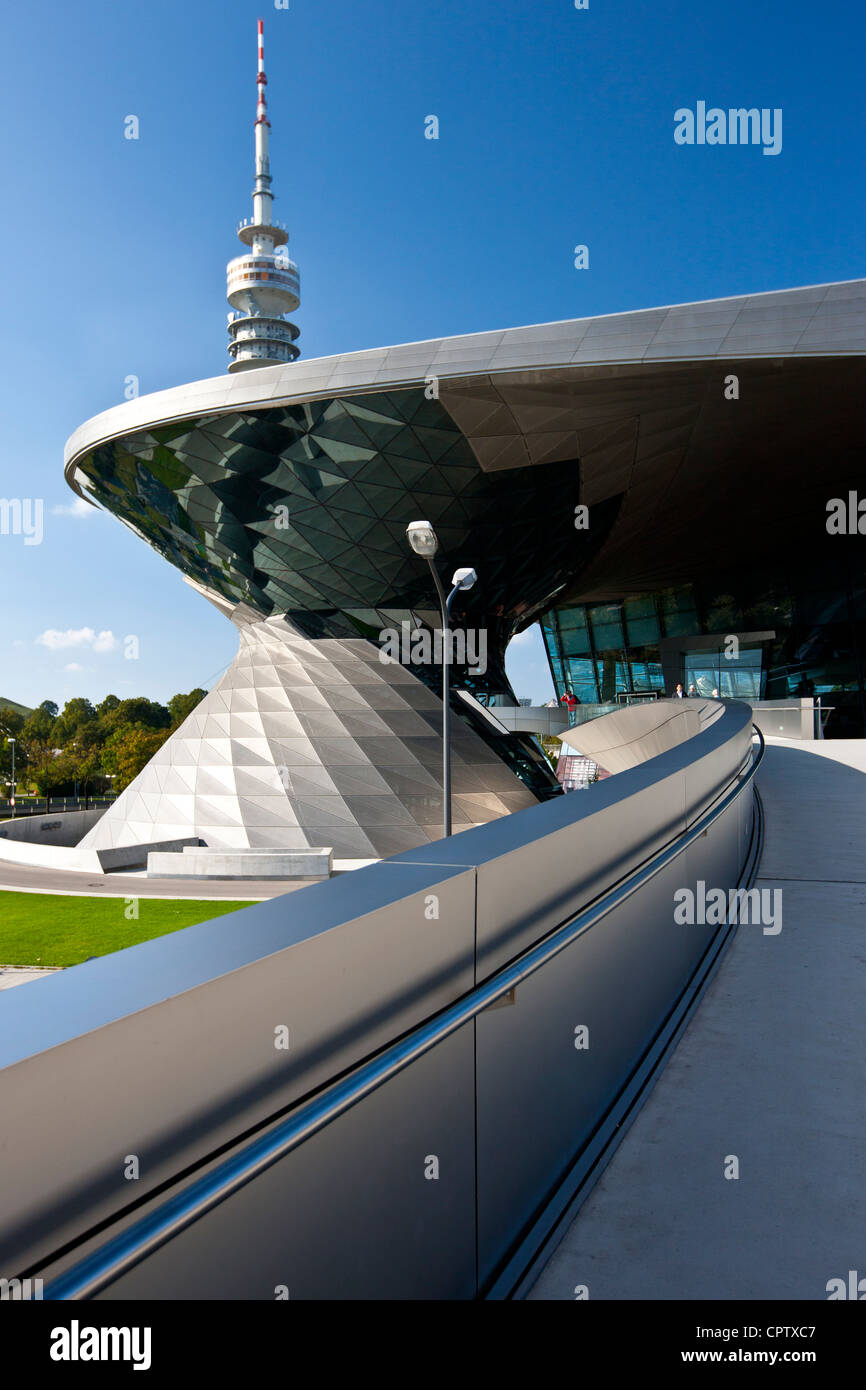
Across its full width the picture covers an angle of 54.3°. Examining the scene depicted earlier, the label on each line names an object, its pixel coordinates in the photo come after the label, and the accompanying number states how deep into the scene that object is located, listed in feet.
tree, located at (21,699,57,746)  285.02
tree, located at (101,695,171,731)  297.33
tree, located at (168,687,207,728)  313.09
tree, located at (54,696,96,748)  287.69
